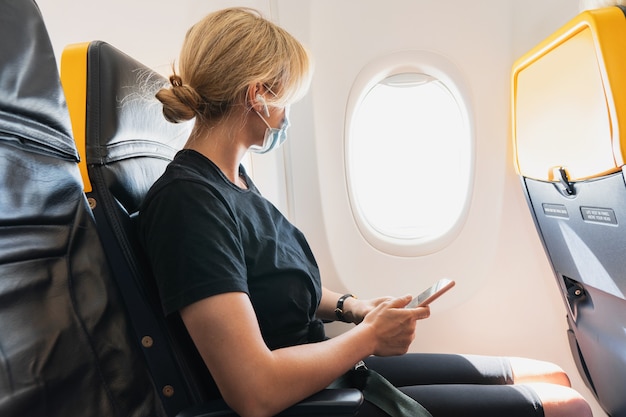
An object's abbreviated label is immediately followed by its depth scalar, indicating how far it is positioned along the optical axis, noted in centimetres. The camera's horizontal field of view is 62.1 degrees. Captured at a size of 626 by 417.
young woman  101
